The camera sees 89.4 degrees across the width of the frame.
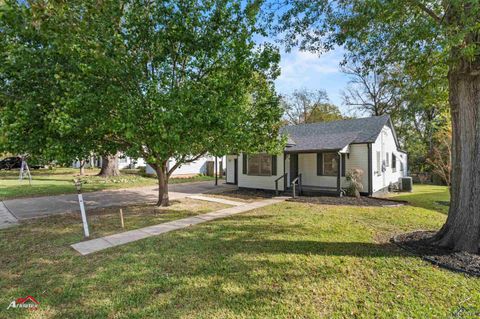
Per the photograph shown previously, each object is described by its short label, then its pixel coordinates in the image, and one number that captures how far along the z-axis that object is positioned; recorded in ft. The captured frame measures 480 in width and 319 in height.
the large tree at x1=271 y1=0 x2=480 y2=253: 14.12
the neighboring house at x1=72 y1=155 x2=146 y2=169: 99.97
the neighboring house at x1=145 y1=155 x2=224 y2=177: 79.13
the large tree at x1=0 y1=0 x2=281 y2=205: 20.07
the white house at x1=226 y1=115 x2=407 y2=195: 41.70
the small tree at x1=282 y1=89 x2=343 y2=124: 113.29
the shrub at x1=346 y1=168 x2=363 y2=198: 39.24
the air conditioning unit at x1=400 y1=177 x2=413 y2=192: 50.60
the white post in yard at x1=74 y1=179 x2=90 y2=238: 19.44
